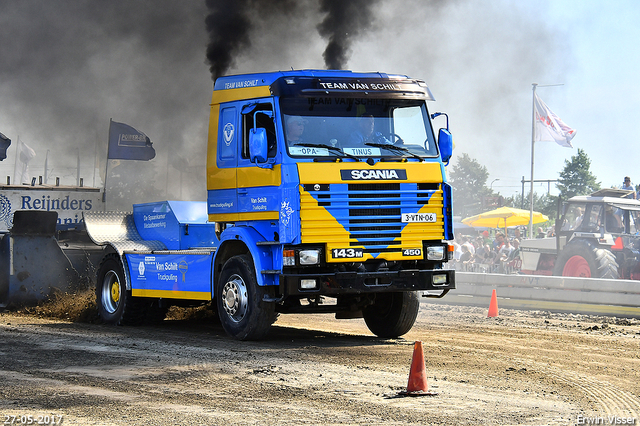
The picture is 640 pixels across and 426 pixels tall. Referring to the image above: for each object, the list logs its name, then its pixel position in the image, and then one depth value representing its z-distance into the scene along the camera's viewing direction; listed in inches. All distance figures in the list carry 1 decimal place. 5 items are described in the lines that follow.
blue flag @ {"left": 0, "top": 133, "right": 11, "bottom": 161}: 852.0
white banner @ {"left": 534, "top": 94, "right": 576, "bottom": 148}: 1432.1
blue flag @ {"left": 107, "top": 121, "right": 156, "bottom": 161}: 906.7
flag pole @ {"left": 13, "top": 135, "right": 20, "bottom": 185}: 1657.2
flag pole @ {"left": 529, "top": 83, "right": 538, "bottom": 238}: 1459.2
